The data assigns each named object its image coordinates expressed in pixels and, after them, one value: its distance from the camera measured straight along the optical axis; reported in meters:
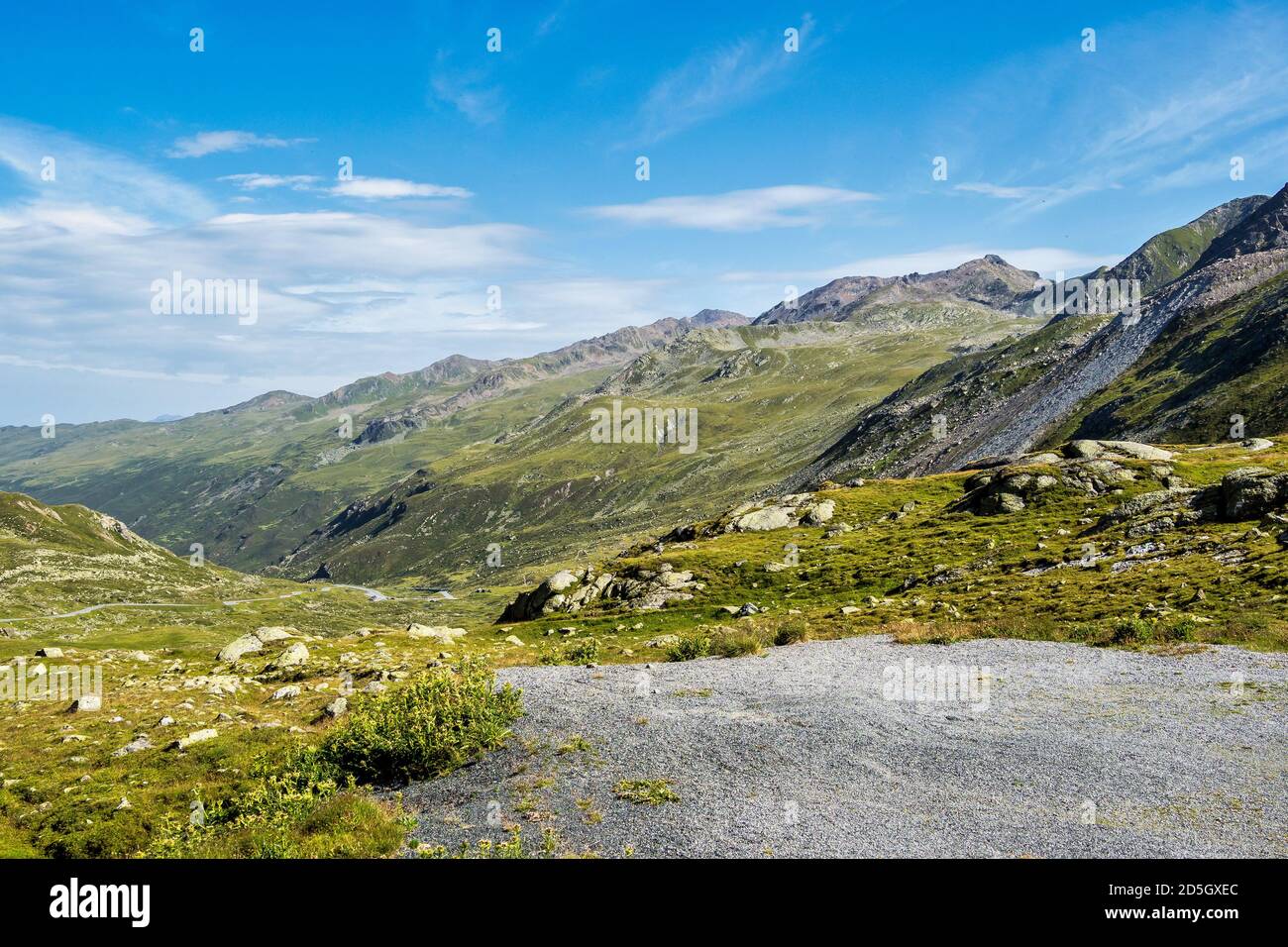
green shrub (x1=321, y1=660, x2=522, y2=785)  19.22
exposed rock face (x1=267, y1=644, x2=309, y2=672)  40.15
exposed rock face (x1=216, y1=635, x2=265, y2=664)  47.47
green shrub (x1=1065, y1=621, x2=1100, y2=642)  29.34
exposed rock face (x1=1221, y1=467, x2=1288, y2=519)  41.25
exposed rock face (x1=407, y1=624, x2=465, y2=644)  51.88
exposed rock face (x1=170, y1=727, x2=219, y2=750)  23.36
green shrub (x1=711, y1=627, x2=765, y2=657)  33.25
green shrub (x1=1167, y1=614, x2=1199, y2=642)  27.11
